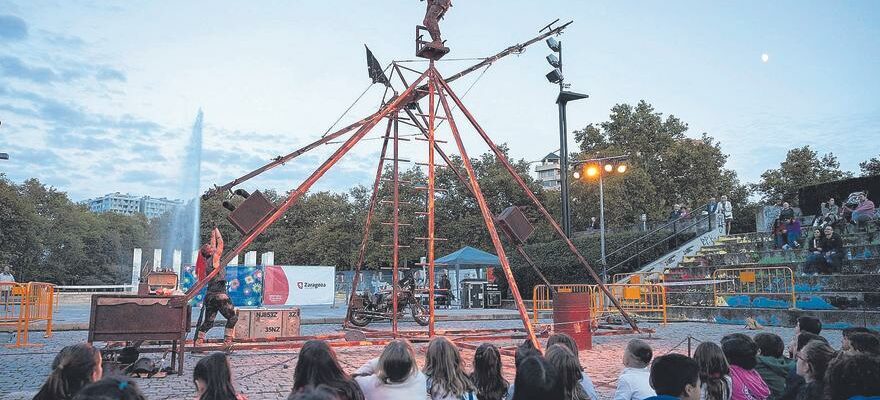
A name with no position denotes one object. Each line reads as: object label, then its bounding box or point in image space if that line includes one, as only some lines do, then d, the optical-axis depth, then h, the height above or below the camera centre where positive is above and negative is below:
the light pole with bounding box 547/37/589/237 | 20.12 +5.74
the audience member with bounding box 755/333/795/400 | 5.34 -0.68
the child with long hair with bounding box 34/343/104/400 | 3.79 -0.54
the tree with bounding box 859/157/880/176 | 44.23 +7.97
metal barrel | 11.19 -0.56
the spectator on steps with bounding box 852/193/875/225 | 21.77 +2.35
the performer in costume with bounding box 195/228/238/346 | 10.34 -0.23
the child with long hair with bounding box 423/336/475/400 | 4.61 -0.67
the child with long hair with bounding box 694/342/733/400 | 4.59 -0.66
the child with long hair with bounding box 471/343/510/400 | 4.80 -0.69
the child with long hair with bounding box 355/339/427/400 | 4.55 -0.68
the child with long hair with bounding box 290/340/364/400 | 4.11 -0.58
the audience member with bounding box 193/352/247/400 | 3.90 -0.58
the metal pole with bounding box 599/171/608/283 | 20.16 +1.38
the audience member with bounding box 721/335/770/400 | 4.82 -0.66
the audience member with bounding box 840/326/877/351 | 5.30 -0.43
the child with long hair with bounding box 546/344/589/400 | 4.25 -0.56
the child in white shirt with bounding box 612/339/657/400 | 4.51 -0.65
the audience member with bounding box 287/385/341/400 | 2.61 -0.46
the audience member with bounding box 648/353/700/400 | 3.79 -0.55
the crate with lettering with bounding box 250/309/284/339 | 12.23 -0.77
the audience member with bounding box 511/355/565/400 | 3.69 -0.56
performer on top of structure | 11.26 +4.62
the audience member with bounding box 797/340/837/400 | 4.18 -0.56
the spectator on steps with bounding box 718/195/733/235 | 27.64 +3.10
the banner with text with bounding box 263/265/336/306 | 24.89 -0.09
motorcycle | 17.20 -0.62
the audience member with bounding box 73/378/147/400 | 2.64 -0.45
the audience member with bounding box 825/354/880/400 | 3.59 -0.53
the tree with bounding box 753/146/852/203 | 46.44 +7.95
